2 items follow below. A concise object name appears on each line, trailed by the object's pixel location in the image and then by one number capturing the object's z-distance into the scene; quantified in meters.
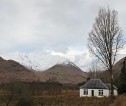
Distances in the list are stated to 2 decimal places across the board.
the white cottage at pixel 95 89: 71.54
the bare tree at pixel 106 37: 46.81
